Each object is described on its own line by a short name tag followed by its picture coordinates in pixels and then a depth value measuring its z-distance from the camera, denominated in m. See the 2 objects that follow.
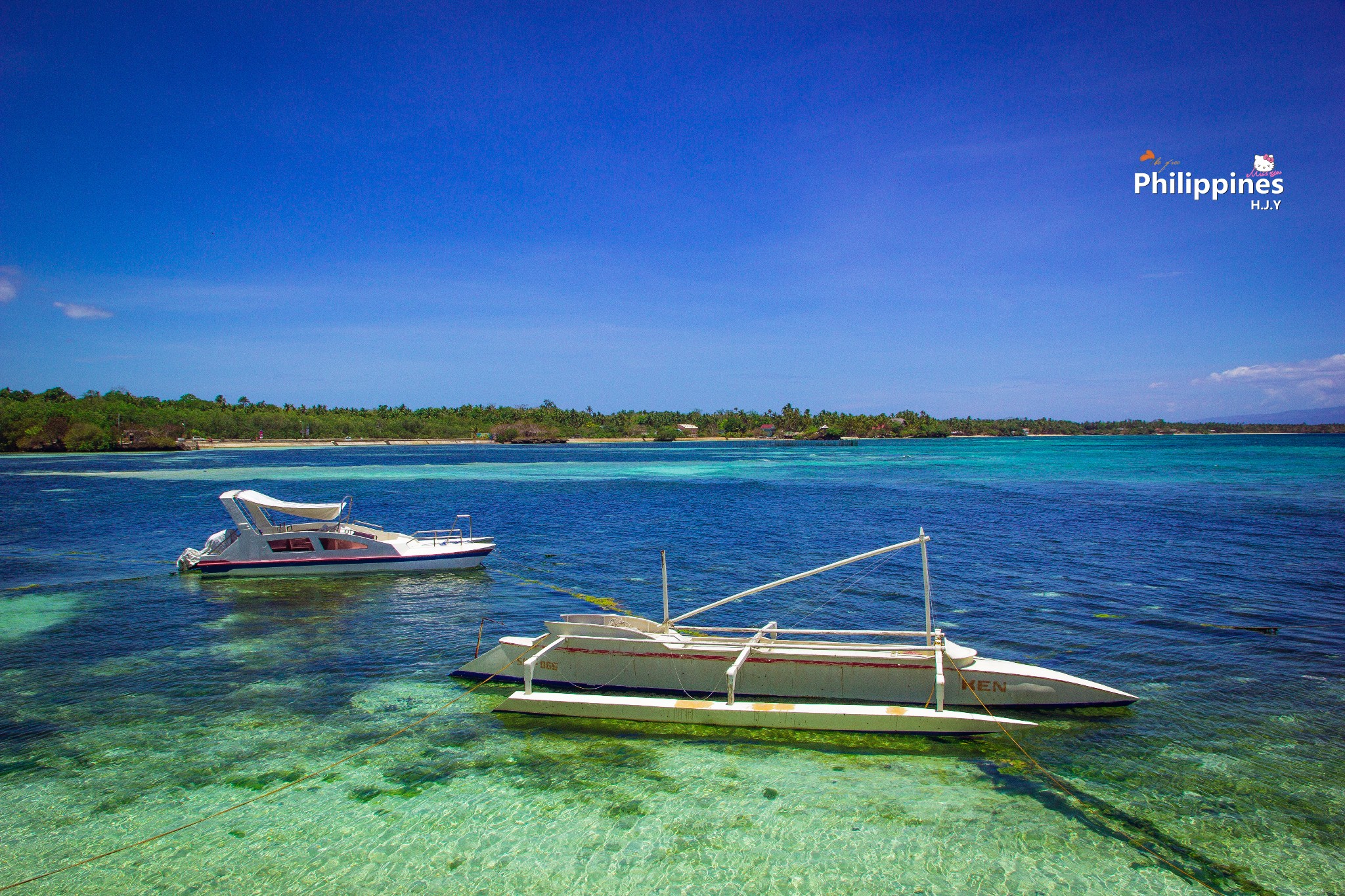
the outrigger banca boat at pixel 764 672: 12.73
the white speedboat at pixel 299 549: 26.17
